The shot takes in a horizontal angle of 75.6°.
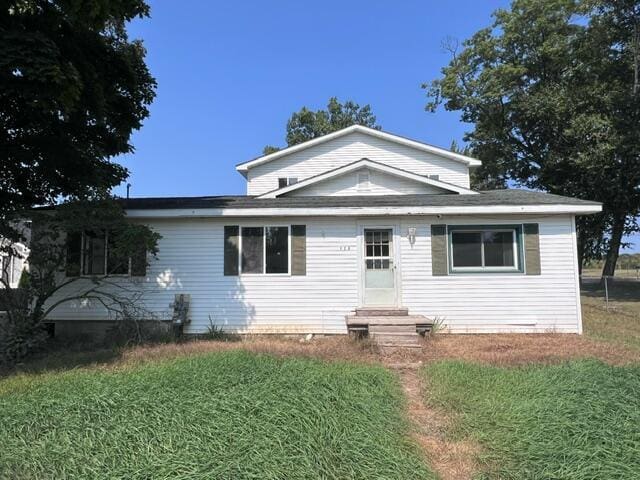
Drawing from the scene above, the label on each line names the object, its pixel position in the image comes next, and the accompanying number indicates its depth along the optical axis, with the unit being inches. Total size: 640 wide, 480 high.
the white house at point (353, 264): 374.6
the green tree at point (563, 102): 759.1
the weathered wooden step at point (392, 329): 329.5
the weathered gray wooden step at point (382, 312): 374.6
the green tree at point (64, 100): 290.5
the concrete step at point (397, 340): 308.8
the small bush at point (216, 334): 368.2
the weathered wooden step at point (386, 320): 343.0
